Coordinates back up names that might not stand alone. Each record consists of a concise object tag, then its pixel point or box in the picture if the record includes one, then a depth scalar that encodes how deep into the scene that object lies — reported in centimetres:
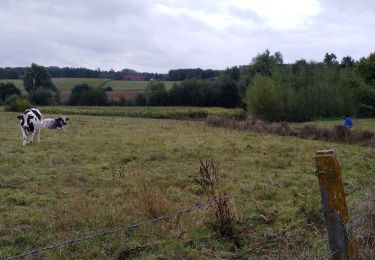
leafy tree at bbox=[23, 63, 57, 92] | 7619
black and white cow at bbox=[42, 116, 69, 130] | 2529
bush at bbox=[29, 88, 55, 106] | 6481
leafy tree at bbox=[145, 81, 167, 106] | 6681
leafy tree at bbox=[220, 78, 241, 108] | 6419
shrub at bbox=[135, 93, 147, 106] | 6738
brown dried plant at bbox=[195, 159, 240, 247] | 584
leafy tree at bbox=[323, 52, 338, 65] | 6070
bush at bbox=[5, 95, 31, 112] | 5038
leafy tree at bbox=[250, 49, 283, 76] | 6151
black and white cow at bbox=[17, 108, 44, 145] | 1717
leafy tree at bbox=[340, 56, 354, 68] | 5975
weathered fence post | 338
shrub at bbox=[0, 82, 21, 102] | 7037
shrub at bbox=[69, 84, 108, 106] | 6694
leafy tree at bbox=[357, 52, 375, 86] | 3944
